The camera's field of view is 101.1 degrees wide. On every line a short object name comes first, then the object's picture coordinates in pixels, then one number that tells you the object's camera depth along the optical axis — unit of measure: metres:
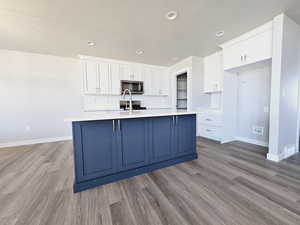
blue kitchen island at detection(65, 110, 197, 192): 1.57
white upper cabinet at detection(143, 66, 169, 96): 4.66
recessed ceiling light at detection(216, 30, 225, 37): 2.62
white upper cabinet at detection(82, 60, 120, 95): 3.76
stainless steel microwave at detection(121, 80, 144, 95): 4.21
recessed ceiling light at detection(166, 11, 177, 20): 2.01
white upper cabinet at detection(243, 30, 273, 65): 2.38
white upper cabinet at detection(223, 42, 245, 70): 2.84
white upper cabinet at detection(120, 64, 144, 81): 4.23
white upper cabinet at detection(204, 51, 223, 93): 3.58
